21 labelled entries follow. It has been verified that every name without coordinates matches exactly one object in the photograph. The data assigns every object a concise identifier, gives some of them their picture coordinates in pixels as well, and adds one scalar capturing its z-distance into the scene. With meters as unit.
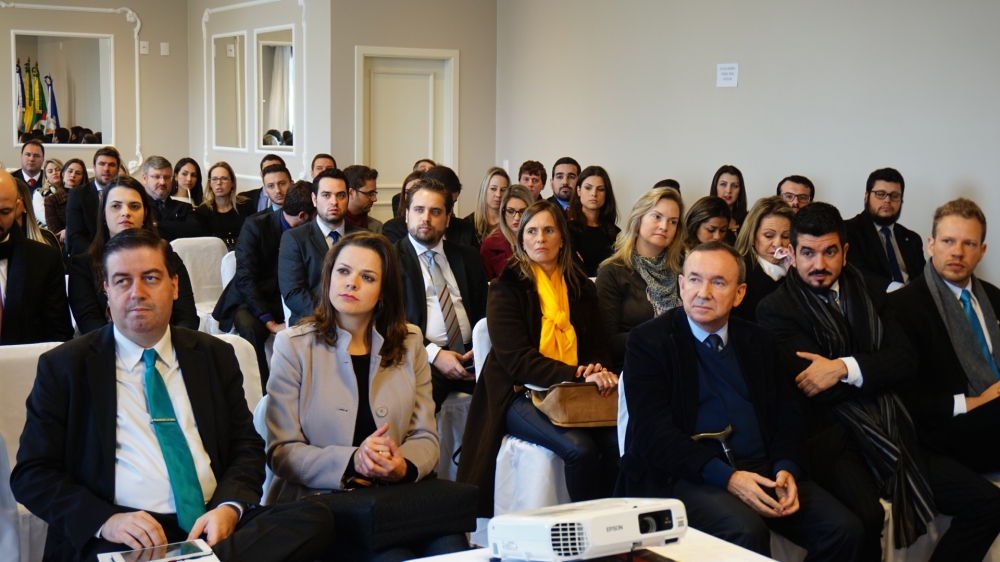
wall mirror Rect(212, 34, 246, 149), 11.02
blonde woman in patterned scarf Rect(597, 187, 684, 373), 3.85
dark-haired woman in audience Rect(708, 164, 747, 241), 6.33
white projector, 1.53
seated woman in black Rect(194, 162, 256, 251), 6.94
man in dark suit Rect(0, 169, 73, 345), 3.44
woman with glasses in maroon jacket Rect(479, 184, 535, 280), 4.77
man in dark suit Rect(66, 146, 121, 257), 5.35
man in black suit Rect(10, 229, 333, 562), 2.12
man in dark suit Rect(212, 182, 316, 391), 4.89
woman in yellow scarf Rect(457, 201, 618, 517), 3.30
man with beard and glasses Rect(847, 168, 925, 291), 5.47
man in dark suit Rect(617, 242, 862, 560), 2.71
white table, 1.84
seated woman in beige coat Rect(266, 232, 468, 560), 2.50
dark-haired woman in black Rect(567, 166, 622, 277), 5.83
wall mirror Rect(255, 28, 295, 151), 9.96
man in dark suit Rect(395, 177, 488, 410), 4.04
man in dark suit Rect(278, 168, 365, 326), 4.56
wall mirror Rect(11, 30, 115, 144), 11.68
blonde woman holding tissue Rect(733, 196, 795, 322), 4.01
